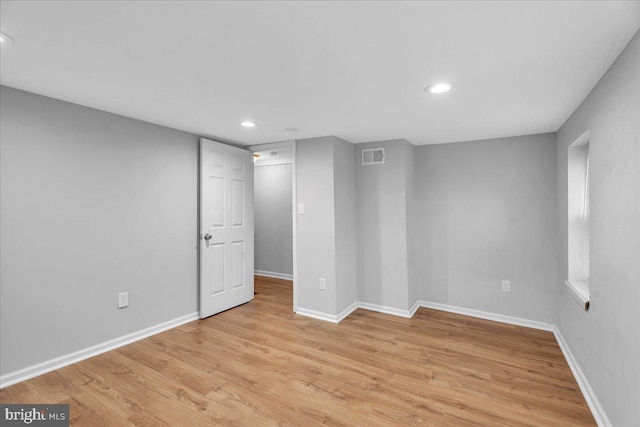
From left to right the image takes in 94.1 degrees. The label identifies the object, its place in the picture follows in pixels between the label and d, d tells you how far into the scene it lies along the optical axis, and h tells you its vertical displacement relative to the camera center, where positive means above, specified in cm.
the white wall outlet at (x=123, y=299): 278 -81
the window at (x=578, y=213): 262 -4
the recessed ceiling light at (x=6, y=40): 146 +88
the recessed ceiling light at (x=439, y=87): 199 +84
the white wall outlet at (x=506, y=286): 347 -89
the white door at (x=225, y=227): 350 -18
